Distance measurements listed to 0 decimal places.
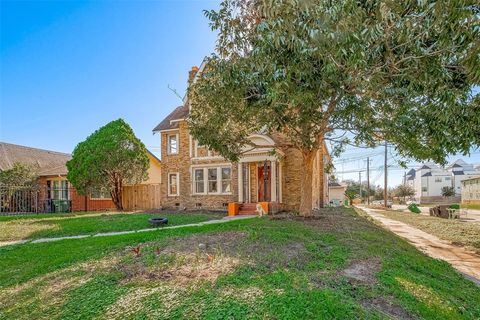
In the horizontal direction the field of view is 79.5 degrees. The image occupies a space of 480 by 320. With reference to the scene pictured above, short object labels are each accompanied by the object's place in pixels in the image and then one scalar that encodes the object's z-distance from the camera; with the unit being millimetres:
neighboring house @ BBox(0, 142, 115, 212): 20203
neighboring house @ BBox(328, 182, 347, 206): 40259
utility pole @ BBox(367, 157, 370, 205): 46406
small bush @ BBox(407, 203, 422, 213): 26808
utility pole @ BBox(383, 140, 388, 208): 31844
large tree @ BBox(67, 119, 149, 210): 17609
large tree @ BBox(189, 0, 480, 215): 4898
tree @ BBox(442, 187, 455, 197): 53400
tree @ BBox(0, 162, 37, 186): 19047
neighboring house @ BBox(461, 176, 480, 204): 39803
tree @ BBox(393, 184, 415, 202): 58106
